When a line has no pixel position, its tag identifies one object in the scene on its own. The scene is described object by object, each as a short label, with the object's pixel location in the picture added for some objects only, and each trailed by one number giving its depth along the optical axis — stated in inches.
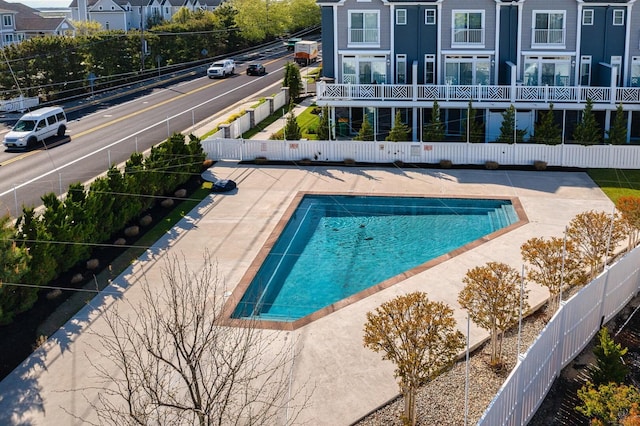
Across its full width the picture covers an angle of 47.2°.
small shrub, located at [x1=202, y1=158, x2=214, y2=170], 1523.1
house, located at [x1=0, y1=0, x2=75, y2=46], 3976.4
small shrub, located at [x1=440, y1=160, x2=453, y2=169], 1504.7
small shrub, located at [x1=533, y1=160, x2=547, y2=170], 1465.3
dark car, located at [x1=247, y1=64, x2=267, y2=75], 2851.9
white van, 1717.5
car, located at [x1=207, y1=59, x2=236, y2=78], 2824.8
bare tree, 631.8
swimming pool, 944.3
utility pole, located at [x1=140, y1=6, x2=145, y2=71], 2765.0
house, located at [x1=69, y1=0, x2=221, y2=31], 4584.2
